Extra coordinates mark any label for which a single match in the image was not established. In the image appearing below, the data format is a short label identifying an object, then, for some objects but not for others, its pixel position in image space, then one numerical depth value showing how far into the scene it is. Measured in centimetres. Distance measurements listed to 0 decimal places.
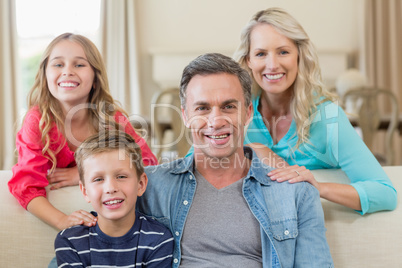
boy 138
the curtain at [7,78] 450
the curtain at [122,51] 507
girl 165
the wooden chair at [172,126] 335
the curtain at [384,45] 520
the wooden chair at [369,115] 353
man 141
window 484
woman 165
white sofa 154
